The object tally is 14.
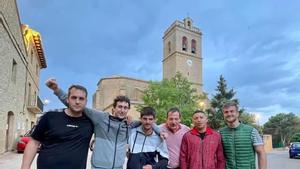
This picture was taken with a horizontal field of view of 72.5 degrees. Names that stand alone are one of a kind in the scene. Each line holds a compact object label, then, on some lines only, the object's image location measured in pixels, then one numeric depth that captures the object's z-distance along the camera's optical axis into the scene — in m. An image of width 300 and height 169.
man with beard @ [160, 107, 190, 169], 2.93
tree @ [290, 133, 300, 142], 31.40
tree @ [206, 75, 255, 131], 24.20
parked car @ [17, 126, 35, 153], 11.91
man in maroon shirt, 2.69
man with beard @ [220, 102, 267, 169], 2.68
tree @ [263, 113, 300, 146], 42.27
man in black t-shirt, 2.15
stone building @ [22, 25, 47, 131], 16.27
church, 38.53
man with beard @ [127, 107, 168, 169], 2.64
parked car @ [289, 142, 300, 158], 15.37
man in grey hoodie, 2.36
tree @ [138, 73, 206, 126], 23.25
